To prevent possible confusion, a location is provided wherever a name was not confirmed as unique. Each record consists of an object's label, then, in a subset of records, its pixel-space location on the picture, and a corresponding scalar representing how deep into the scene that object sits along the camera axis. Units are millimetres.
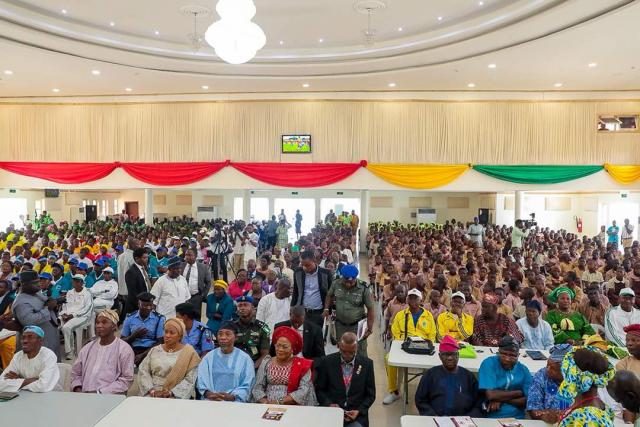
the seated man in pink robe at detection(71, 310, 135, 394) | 3961
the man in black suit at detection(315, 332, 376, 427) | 3783
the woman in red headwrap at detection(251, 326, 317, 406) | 3725
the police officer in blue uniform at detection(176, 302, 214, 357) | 4582
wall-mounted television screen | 13211
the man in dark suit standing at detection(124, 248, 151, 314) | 6254
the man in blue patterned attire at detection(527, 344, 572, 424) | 3410
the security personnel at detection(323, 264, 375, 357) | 5223
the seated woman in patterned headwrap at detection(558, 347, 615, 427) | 2781
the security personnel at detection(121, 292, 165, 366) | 4918
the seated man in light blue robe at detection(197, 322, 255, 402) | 3732
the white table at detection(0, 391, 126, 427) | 3029
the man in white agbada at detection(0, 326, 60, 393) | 3635
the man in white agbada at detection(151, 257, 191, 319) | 5918
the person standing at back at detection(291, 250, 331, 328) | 5824
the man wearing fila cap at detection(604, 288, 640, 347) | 5457
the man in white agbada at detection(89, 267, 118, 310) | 6832
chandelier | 4656
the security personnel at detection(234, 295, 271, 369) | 4578
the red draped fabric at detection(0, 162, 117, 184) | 13570
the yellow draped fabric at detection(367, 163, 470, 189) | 12945
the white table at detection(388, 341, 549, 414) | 4164
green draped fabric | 12758
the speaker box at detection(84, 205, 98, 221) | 21281
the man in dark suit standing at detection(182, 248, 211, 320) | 6535
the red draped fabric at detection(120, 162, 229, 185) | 13336
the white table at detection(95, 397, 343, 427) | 3014
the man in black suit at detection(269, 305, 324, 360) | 4645
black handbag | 4504
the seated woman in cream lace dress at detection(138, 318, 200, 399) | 3811
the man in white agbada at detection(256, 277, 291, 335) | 5535
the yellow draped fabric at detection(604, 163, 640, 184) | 12703
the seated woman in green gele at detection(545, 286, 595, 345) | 5301
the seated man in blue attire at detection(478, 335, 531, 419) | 3721
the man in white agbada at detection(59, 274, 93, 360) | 6338
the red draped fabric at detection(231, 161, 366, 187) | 13078
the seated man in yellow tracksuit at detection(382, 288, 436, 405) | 5160
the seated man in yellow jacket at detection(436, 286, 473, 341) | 5332
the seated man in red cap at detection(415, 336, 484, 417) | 3762
